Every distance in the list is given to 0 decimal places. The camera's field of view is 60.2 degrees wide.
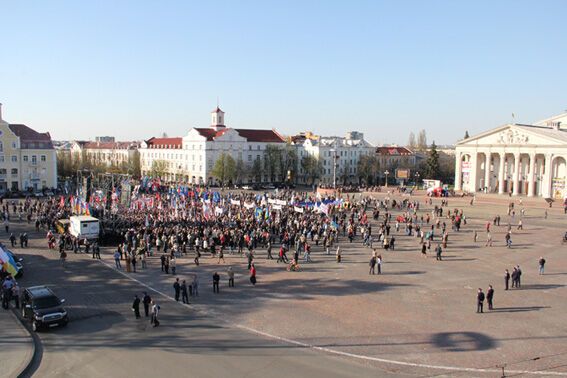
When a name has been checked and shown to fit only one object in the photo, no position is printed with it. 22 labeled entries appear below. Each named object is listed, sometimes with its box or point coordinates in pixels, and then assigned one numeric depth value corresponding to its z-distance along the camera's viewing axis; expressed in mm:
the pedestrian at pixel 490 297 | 18480
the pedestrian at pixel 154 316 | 16391
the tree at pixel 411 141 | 163250
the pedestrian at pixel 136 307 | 17312
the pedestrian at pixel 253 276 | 21906
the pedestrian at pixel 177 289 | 19281
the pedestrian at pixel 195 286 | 20266
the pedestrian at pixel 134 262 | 24453
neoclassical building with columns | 67375
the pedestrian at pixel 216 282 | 20547
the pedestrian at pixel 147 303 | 17438
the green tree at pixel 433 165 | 95875
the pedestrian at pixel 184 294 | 19112
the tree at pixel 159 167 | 95875
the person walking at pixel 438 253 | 27675
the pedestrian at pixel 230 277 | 21653
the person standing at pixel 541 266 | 24156
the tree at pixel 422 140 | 153638
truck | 30328
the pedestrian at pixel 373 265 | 24094
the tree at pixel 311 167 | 98000
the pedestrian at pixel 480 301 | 18125
